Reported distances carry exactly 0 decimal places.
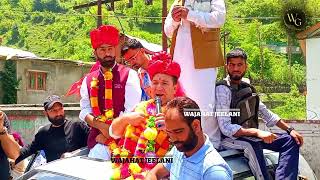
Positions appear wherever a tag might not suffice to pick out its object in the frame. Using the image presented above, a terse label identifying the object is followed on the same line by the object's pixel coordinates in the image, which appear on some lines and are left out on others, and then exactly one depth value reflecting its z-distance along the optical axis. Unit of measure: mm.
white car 2714
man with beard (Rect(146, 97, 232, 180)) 2082
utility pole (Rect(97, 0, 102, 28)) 17399
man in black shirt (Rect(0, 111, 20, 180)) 3775
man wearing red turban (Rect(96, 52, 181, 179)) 2846
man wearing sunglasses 3545
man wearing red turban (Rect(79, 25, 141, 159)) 3315
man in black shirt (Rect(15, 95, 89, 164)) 3898
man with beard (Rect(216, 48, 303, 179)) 3134
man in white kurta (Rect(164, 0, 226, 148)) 3383
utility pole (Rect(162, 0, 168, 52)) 14853
